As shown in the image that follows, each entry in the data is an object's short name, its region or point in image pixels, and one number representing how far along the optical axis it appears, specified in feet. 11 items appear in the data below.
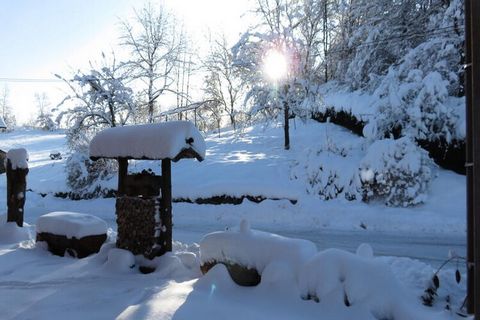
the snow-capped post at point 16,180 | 33.04
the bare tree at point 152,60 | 82.99
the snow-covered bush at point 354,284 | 13.83
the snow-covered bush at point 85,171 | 66.44
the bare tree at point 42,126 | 201.89
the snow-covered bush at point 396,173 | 40.45
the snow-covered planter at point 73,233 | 25.98
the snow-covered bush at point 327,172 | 45.93
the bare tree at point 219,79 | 83.14
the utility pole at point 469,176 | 10.57
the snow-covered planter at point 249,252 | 16.84
